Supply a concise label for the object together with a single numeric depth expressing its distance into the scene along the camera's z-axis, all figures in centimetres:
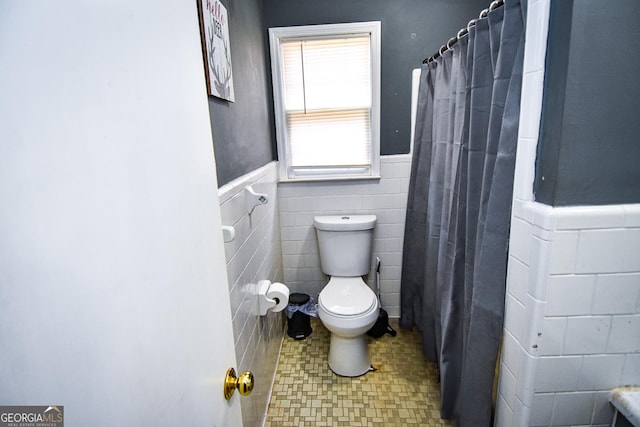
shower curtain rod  102
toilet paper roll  150
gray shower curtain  99
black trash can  227
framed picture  107
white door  28
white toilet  181
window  211
